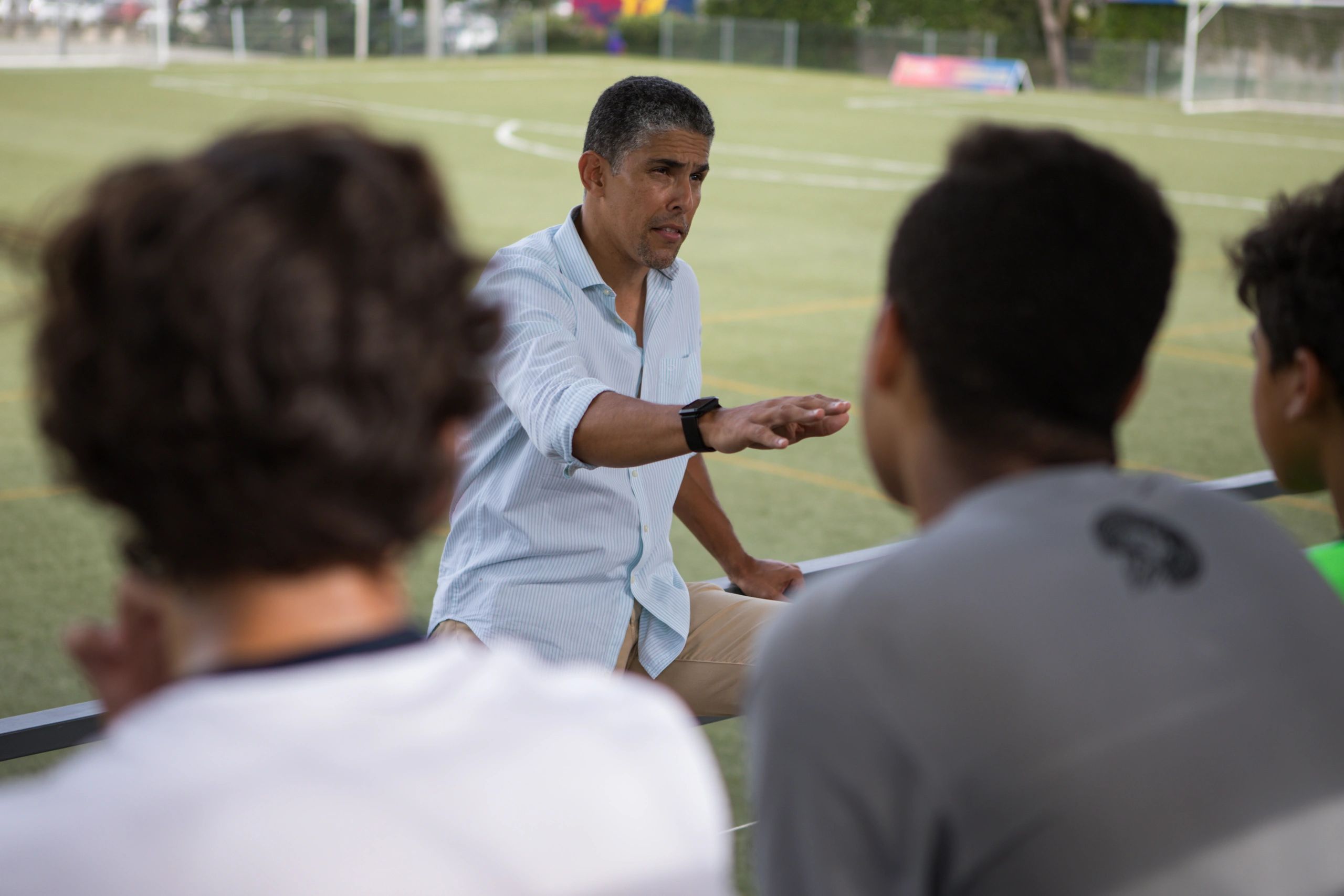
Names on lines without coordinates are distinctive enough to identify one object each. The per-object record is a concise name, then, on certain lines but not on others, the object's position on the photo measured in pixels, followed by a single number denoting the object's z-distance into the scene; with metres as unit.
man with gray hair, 3.12
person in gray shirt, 1.20
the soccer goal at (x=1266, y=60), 32.56
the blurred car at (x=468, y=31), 41.88
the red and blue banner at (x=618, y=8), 46.50
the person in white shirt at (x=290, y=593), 0.96
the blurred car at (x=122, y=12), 36.69
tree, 39.50
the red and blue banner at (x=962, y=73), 36.16
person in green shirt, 1.83
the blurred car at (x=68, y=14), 36.00
